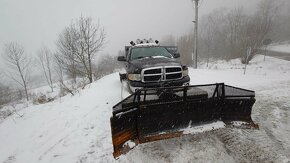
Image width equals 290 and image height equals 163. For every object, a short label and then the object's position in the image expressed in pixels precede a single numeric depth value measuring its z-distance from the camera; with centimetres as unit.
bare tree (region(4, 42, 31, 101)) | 3247
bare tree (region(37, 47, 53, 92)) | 4569
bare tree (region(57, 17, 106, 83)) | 1770
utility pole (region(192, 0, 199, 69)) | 1591
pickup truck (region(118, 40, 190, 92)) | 502
